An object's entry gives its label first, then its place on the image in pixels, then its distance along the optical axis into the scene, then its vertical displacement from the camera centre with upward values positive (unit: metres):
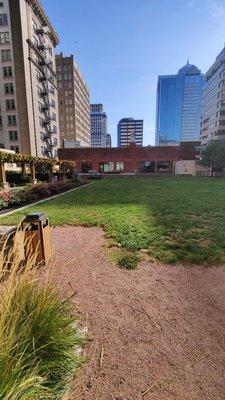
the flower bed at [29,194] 11.95 -1.83
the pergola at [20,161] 17.40 +0.38
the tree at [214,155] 41.84 +1.86
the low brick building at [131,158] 53.22 +1.58
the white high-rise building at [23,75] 45.03 +19.08
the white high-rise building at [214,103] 74.44 +21.83
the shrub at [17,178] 24.41 -1.43
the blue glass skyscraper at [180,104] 160.50 +44.43
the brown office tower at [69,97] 100.81 +30.99
